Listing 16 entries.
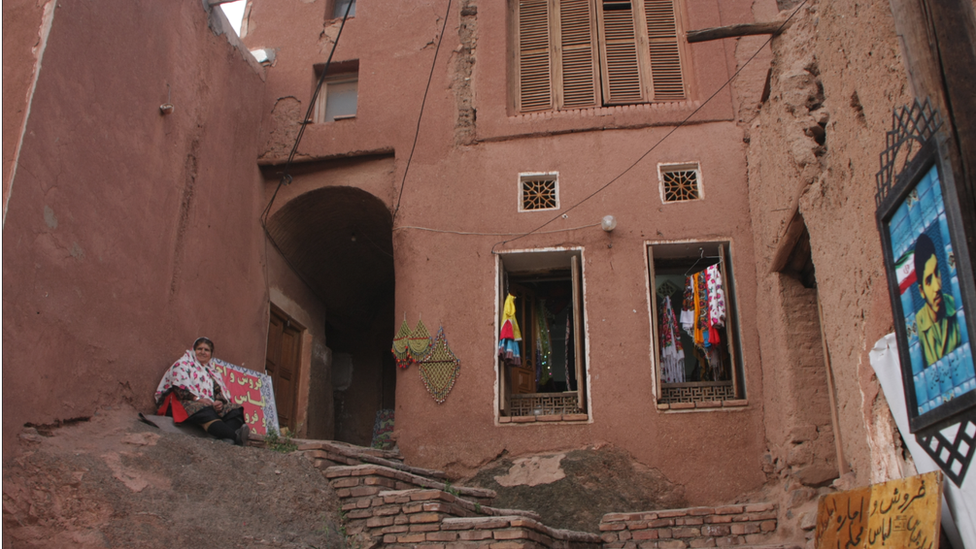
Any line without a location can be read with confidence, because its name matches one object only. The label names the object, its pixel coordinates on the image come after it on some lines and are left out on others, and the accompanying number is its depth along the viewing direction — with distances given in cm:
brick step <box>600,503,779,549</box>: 681
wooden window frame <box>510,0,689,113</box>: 1000
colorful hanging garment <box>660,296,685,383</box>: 872
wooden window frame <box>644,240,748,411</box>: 816
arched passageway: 1026
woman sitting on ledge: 692
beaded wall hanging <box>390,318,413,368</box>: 878
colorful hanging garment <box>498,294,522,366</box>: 863
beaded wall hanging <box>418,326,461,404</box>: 860
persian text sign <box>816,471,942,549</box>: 406
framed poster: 374
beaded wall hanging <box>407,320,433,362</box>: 877
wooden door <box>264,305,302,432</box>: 1000
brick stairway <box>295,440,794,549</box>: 581
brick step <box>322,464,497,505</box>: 638
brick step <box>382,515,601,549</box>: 567
